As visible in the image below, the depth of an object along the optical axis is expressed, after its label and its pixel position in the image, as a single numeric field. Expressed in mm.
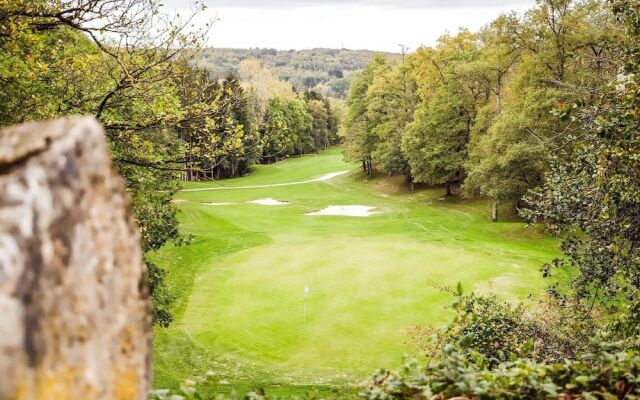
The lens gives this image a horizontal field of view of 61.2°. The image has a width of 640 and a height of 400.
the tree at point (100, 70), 9547
